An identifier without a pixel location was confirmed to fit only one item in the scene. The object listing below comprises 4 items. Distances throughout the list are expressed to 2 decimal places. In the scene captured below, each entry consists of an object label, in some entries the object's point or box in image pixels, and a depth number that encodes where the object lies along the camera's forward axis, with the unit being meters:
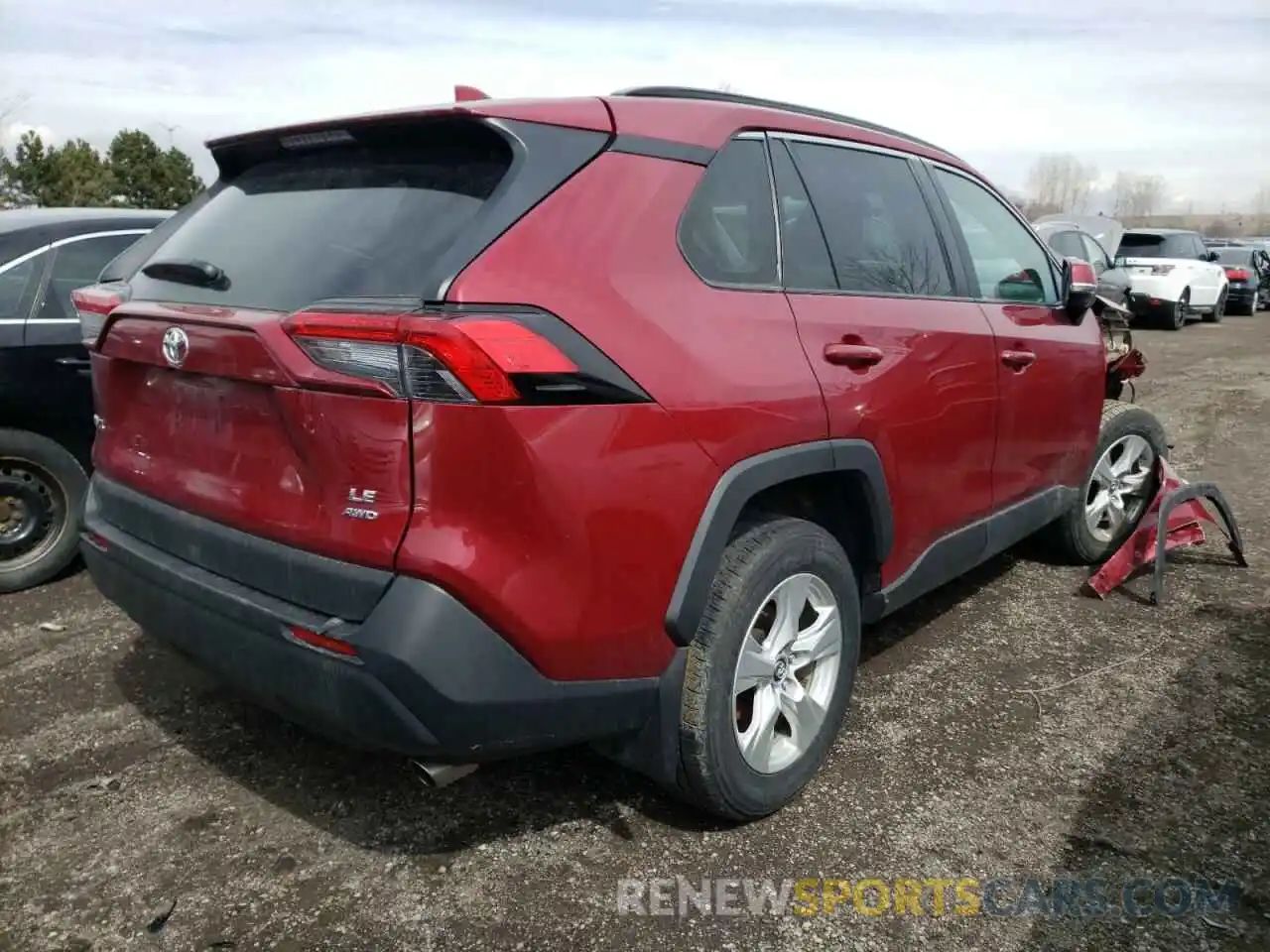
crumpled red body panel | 4.28
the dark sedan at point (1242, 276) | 20.39
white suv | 16.92
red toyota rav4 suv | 1.95
